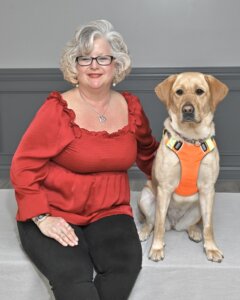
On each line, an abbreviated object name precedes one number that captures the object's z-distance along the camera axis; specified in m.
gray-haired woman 1.79
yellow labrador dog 1.90
